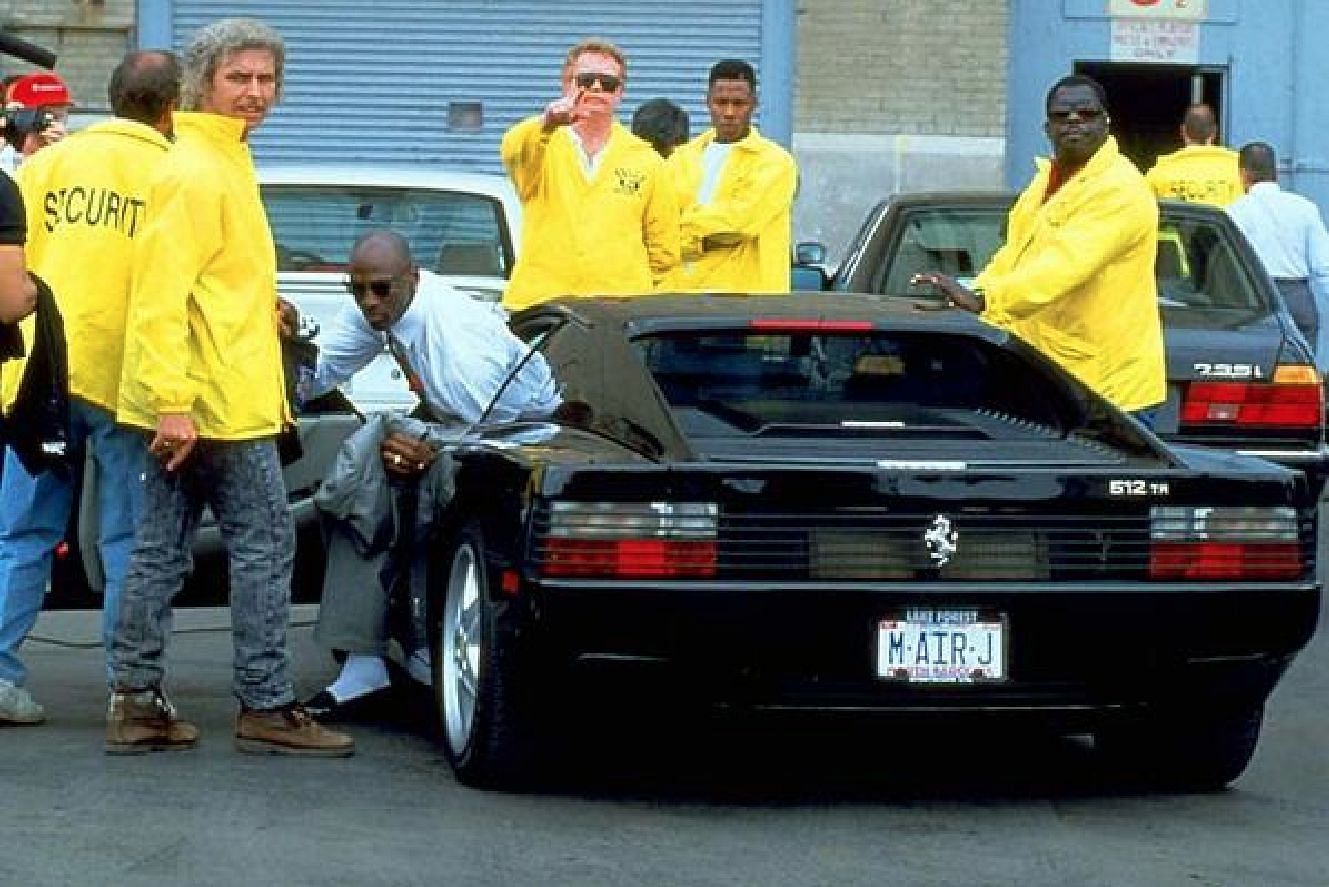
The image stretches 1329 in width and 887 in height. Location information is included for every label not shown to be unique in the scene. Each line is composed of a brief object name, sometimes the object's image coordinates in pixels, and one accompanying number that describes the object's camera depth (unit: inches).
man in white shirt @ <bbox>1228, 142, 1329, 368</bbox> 663.1
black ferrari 302.0
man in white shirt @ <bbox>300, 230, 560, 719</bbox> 348.2
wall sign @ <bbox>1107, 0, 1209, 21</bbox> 915.4
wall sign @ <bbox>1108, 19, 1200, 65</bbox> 916.6
